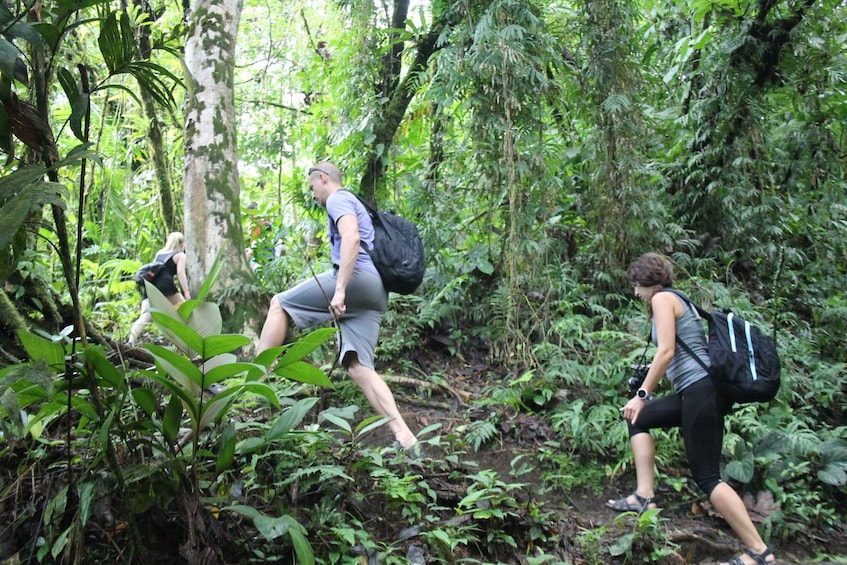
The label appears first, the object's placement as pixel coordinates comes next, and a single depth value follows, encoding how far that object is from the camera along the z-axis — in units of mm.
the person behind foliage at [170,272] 7211
